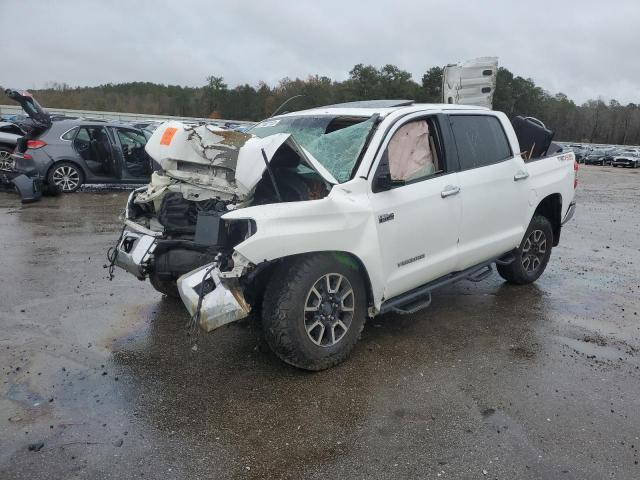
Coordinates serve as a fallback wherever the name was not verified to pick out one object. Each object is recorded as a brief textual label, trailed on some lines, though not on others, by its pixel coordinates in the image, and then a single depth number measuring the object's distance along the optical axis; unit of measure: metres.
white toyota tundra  3.53
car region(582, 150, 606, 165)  44.91
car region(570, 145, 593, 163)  47.06
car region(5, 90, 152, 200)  11.17
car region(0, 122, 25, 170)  12.82
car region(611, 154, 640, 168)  41.12
